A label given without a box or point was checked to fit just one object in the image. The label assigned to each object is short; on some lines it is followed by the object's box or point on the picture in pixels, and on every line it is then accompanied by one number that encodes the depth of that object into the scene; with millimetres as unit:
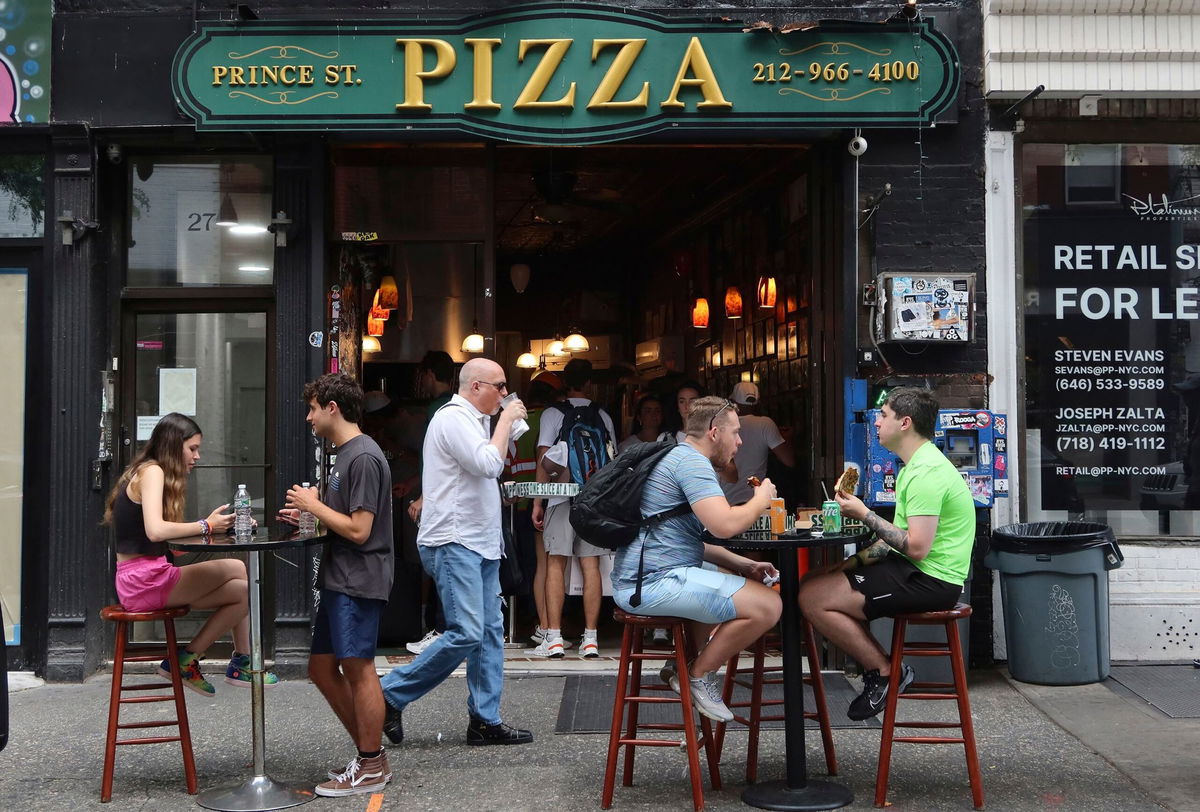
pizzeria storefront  7453
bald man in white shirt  5766
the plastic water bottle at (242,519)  5277
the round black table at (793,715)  4973
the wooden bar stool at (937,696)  4988
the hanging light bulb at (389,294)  8414
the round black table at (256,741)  5082
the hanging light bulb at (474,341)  7992
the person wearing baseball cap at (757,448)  8562
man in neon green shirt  5059
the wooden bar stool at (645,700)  4898
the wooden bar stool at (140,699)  5223
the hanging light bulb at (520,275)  13031
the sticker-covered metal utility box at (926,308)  7410
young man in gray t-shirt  5168
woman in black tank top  5438
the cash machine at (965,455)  7336
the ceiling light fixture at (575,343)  13992
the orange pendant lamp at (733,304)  11189
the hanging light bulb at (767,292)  10117
